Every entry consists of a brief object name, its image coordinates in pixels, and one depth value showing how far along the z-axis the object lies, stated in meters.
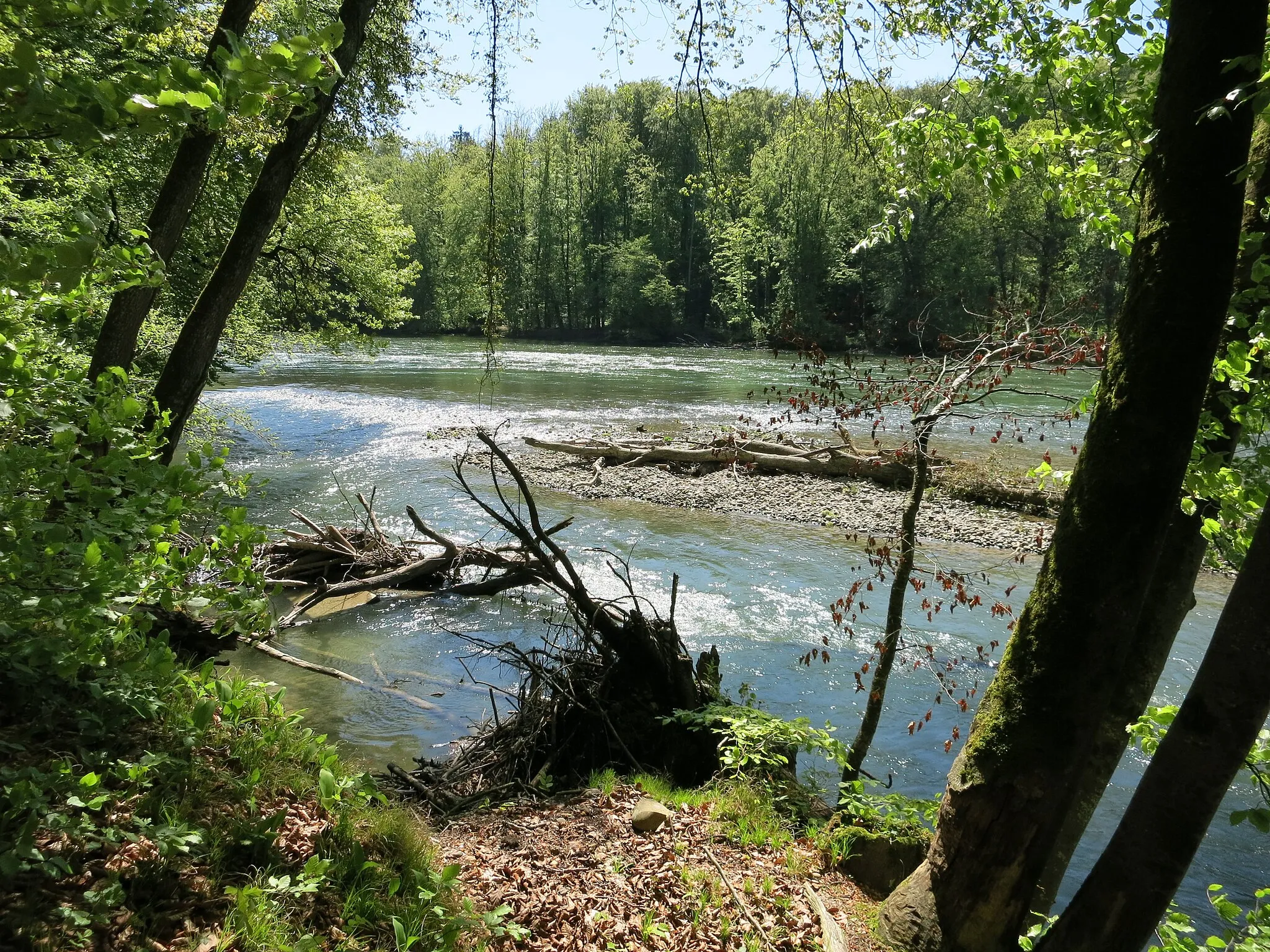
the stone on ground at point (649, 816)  4.52
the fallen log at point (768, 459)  16.56
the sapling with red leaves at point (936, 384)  4.96
